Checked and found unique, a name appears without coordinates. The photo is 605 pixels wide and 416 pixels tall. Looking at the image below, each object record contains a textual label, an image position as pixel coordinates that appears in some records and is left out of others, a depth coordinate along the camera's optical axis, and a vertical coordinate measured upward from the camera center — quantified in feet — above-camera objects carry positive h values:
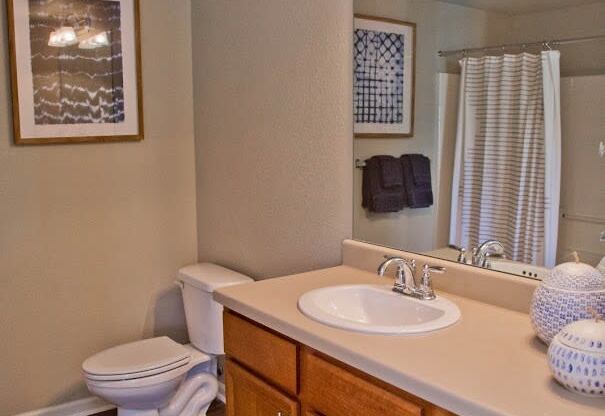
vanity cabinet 4.68 -2.15
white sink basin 5.19 -1.65
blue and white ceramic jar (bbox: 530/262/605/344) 4.55 -1.24
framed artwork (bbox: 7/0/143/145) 8.40 +0.81
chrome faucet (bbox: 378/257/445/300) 5.99 -1.46
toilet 7.95 -3.10
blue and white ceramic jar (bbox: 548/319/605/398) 3.82 -1.42
